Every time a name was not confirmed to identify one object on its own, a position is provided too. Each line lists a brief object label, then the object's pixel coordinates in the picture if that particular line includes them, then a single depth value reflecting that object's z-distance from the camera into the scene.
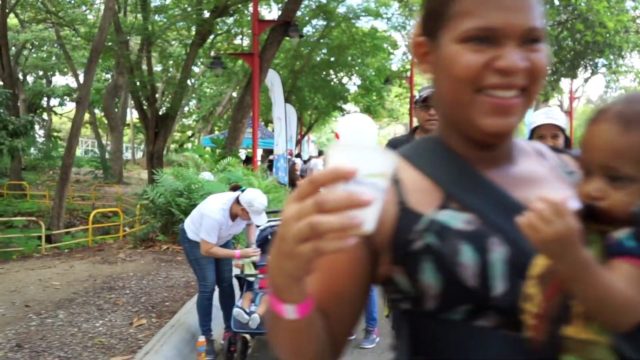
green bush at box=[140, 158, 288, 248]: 11.20
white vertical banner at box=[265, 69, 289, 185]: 15.75
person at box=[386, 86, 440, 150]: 4.38
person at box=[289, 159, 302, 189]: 17.68
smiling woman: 1.15
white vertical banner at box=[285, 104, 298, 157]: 19.90
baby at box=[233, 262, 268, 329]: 5.70
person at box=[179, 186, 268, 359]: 5.72
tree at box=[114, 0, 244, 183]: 15.76
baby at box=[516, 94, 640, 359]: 1.16
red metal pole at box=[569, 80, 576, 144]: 21.80
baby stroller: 5.74
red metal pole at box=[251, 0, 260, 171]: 12.76
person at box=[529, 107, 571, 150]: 4.39
